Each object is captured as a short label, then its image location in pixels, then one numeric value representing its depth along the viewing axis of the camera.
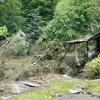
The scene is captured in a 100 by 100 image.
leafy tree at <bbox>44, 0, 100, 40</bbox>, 30.03
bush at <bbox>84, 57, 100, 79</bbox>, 20.69
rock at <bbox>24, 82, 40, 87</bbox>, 20.02
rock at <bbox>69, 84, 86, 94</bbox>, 17.72
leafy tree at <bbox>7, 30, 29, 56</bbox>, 23.75
